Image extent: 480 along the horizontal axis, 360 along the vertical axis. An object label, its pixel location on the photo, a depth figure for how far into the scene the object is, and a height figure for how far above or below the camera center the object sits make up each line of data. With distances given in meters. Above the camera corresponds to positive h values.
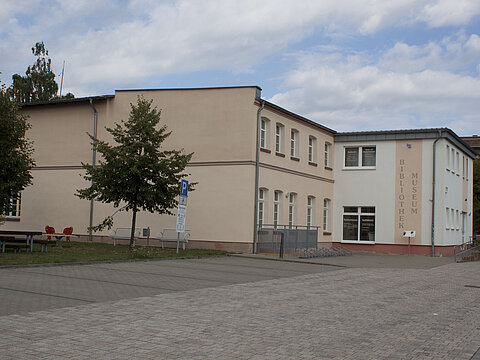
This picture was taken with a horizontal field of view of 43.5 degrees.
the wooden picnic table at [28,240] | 20.03 -0.39
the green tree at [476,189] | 49.72 +4.68
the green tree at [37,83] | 54.78 +13.41
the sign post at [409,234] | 31.75 +0.48
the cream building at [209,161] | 26.37 +3.57
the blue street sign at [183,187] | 21.23 +1.67
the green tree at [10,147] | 20.66 +2.81
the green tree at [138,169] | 22.55 +2.38
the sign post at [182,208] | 21.27 +0.95
